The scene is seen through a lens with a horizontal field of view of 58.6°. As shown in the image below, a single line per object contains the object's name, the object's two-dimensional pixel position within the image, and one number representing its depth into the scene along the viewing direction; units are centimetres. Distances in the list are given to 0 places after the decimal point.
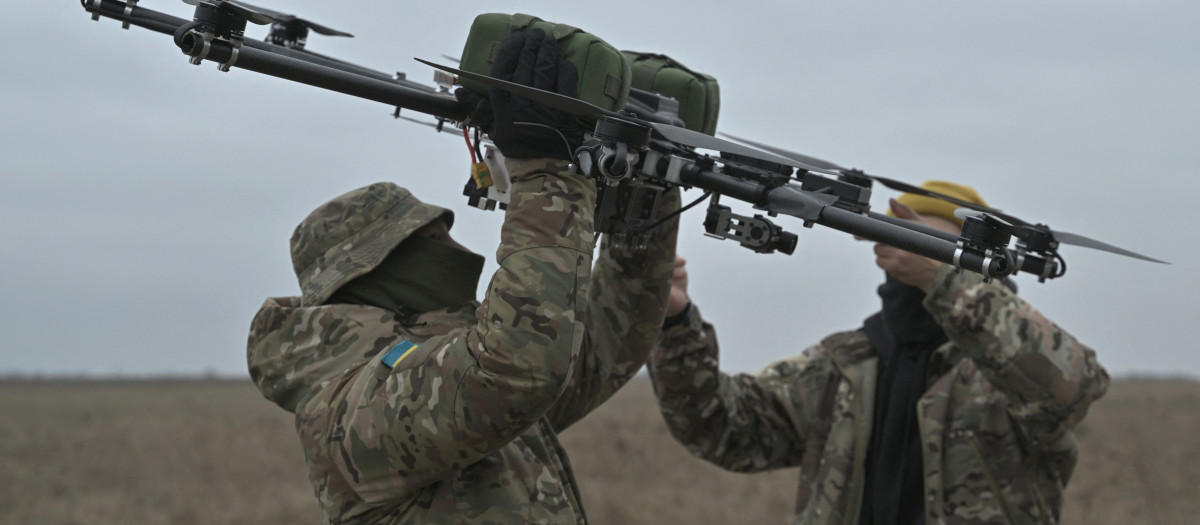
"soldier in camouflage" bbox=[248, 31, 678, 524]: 321
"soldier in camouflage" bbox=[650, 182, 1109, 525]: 476
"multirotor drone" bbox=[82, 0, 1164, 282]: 298
